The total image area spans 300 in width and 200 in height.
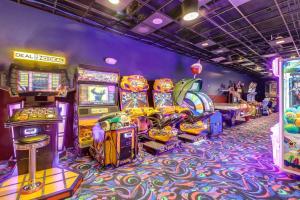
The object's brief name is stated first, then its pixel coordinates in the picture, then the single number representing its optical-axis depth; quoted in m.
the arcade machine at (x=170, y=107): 4.73
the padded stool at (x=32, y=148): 1.98
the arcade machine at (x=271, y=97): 12.14
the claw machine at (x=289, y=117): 2.65
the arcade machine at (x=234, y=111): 7.01
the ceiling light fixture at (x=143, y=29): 4.62
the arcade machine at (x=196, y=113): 5.22
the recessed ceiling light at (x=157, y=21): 4.21
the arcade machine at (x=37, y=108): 2.23
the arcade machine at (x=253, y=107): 10.22
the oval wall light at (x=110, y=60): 4.68
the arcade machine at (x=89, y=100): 3.36
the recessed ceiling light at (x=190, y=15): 3.19
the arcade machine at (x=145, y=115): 3.96
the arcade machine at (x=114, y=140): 3.00
